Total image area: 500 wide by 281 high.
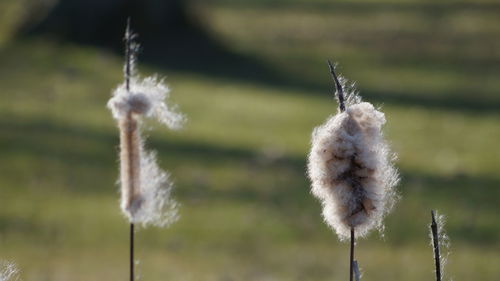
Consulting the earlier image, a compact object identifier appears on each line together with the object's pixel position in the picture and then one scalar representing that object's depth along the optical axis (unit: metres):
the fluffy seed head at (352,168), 5.01
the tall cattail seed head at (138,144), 5.40
